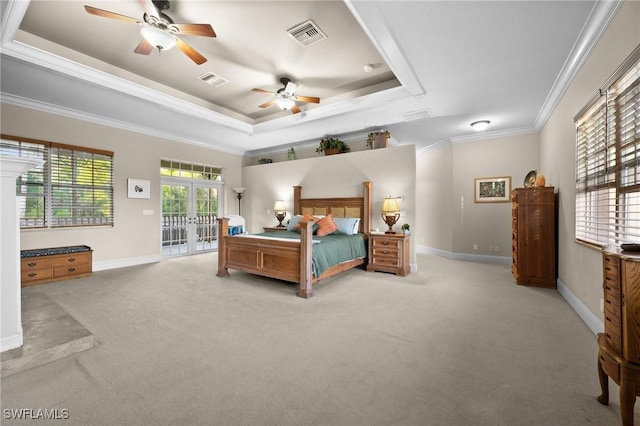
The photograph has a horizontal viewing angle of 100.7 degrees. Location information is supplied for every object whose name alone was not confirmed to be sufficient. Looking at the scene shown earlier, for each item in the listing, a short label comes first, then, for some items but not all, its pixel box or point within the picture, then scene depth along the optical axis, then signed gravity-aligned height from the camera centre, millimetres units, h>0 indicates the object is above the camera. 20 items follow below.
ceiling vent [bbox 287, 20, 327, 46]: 2859 +2010
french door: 6316 -57
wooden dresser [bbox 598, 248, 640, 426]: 1278 -595
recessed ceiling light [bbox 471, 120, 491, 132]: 4961 +1651
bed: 3596 -621
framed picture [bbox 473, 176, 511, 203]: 5562 +479
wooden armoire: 3850 -374
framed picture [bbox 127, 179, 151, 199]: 5481 +535
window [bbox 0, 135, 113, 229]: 4340 +494
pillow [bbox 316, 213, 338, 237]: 5000 -264
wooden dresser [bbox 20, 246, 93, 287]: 3943 -796
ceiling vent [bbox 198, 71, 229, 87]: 3944 +2052
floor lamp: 7488 +613
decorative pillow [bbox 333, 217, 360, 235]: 5133 -247
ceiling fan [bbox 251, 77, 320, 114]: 3922 +1757
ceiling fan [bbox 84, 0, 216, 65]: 2410 +1774
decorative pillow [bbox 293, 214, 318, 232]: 4463 -270
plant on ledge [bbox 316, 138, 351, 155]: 6129 +1537
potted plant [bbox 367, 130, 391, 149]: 5562 +1565
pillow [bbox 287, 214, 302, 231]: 5734 -206
